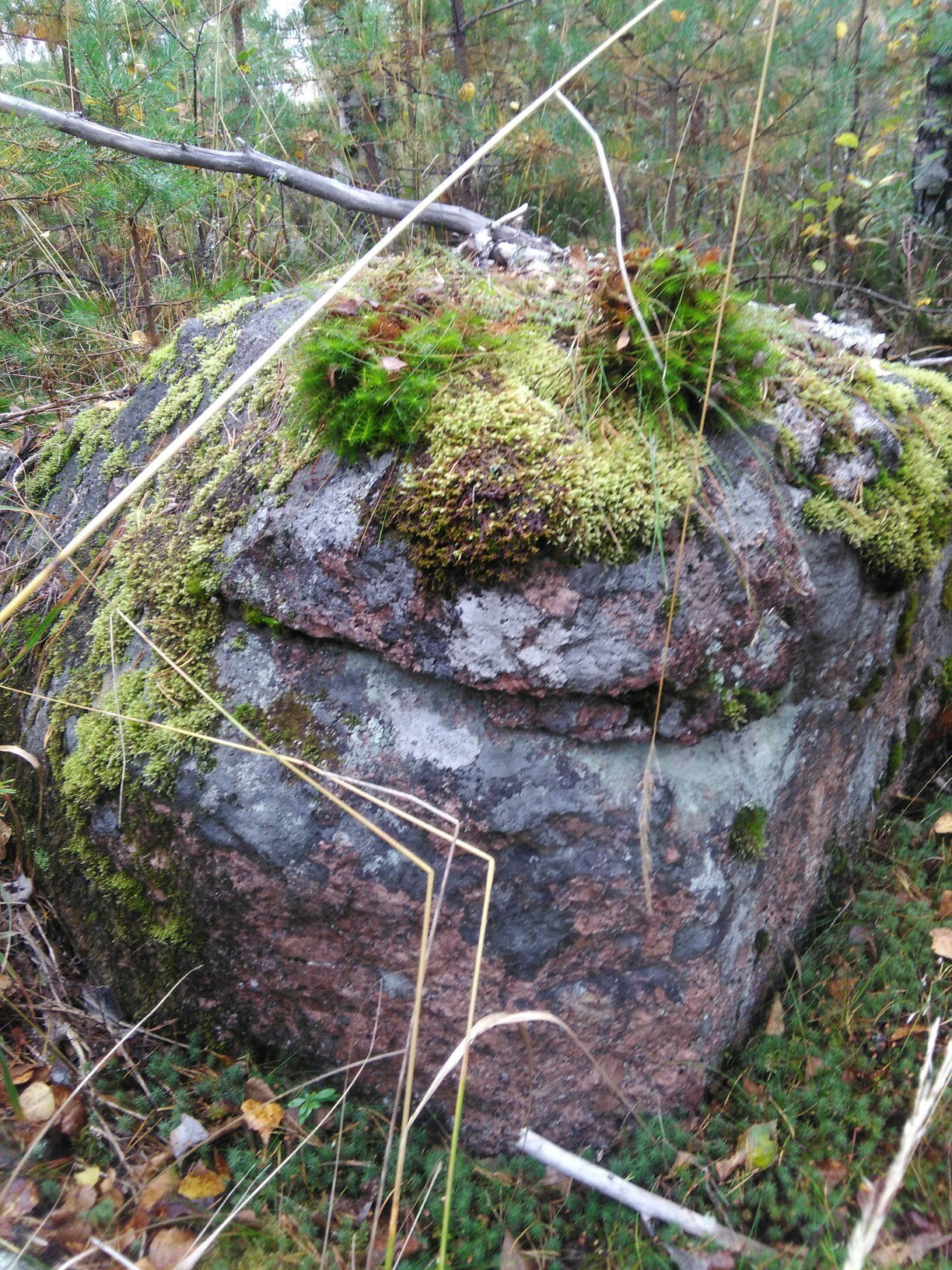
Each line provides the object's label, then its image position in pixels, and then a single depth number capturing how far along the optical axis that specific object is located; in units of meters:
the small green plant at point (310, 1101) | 1.95
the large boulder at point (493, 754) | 1.85
